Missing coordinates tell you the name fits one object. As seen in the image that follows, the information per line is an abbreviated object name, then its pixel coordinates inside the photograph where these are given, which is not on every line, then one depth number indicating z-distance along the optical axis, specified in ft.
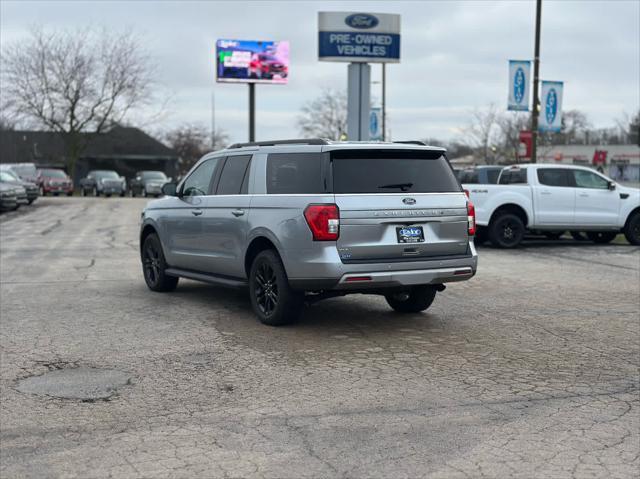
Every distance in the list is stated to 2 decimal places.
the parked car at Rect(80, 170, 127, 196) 154.92
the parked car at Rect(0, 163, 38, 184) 142.92
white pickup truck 56.03
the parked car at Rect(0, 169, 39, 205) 100.40
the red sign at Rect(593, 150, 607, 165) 182.31
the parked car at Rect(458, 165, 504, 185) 57.72
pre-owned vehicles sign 118.32
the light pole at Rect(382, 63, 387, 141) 163.32
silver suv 24.56
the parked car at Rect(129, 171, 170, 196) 152.42
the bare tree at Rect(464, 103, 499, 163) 235.81
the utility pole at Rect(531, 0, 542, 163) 85.46
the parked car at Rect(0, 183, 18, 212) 94.94
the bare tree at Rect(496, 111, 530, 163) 221.66
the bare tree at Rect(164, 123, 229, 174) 284.74
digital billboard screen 185.16
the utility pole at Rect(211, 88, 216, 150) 286.05
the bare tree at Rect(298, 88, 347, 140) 271.69
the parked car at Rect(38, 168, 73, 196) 151.64
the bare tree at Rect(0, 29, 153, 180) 184.65
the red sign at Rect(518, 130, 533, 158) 87.15
